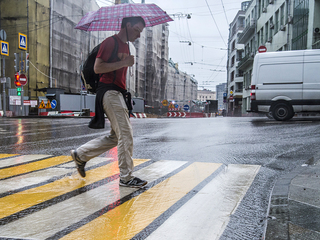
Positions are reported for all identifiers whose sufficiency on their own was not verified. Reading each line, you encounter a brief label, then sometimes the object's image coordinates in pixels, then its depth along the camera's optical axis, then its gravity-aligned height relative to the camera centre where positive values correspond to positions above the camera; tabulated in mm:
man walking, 3322 +154
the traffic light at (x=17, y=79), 22344 +1708
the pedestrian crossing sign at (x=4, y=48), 22756 +3990
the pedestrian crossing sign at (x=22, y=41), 22355 +4405
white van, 11633 +894
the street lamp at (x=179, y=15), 51781 +14870
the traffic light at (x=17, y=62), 22434 +2946
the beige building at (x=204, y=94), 195150 +7051
